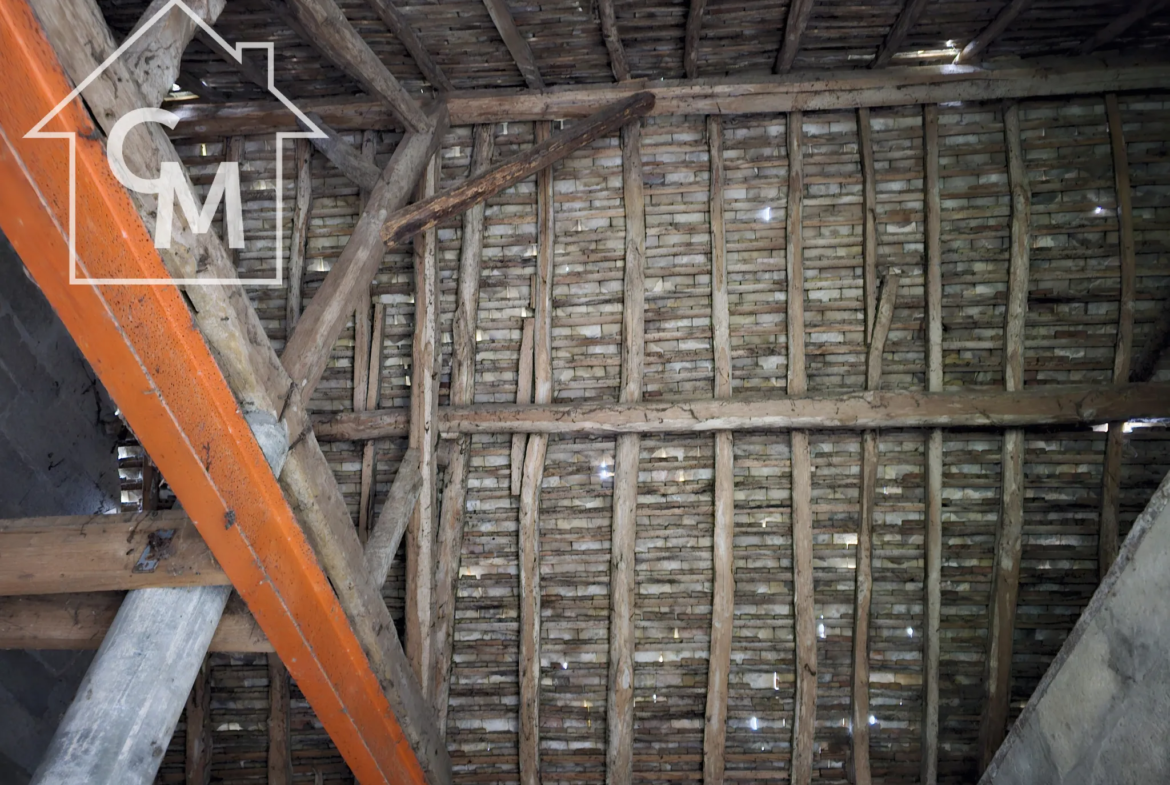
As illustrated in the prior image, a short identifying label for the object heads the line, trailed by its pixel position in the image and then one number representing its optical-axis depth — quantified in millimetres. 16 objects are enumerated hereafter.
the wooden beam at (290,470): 1761
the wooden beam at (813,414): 3553
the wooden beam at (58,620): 2227
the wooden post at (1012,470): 3721
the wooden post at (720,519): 3861
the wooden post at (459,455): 3881
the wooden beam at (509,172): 3184
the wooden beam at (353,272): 2645
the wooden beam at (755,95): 3643
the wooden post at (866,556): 3805
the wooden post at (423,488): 3686
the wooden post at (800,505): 3834
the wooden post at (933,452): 3773
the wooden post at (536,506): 3900
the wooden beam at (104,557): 2078
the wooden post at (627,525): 3875
